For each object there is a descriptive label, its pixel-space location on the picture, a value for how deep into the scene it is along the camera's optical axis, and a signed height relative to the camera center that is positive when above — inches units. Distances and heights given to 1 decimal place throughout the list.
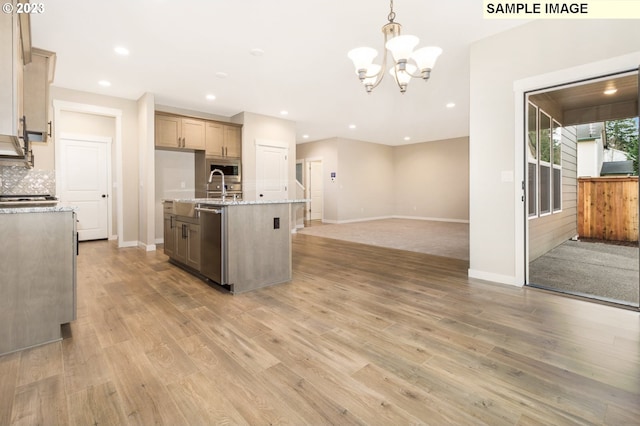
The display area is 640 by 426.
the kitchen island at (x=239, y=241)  119.1 -12.1
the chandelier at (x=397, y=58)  98.1 +53.7
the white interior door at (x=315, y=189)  430.0 +32.1
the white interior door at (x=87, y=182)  228.6 +25.7
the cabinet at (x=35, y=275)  74.5 -15.5
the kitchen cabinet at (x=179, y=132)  224.1 +62.4
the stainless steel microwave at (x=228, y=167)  246.4 +38.1
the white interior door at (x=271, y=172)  272.1 +37.2
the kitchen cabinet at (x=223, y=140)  247.0 +61.0
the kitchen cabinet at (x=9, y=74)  71.6 +33.8
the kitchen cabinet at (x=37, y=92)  121.1 +49.9
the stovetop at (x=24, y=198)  146.9 +8.8
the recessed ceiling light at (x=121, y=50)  145.3 +79.7
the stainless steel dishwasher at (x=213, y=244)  119.0 -12.6
